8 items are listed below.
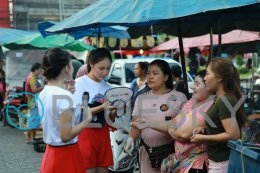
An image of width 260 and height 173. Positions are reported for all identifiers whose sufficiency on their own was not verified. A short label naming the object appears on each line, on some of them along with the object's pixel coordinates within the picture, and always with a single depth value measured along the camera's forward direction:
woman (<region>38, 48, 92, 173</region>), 3.68
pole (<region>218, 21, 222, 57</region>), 6.21
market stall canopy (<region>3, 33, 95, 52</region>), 12.27
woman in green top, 3.70
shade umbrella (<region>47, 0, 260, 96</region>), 4.11
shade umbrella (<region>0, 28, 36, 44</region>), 14.94
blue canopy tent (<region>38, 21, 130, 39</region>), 7.08
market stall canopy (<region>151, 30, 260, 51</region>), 13.02
